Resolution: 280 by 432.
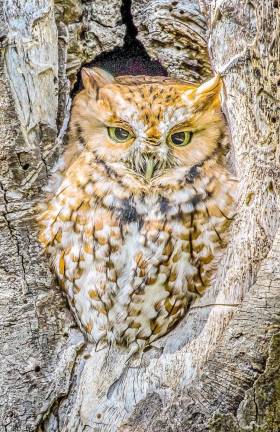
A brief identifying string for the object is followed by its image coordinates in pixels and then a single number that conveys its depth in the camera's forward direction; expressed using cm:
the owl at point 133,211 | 481
